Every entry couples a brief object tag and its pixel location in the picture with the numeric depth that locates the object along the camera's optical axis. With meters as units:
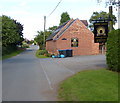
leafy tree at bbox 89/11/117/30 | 38.33
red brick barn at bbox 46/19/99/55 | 20.46
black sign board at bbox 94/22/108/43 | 7.53
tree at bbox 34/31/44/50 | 39.12
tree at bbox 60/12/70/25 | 49.14
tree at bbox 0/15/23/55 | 22.70
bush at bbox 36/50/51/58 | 21.01
